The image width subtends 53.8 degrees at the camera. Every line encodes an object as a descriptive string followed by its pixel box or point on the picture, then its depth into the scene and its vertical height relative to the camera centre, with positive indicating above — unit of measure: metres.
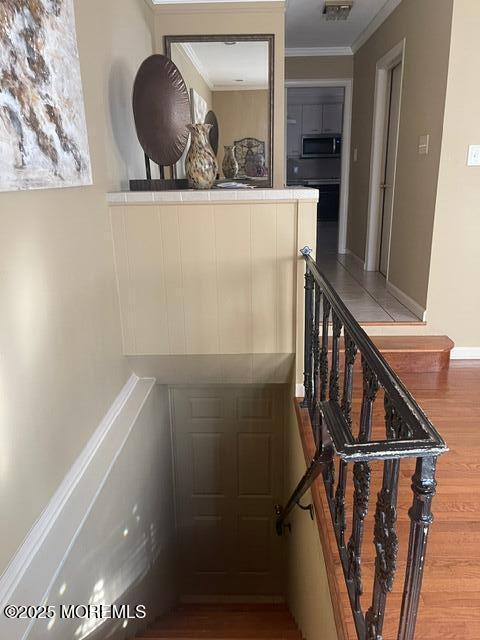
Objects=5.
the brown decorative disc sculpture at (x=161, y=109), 2.33 +0.31
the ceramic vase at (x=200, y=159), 2.42 +0.07
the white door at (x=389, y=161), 4.06 +0.08
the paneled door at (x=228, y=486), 3.49 -2.34
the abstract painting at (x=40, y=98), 1.32 +0.24
